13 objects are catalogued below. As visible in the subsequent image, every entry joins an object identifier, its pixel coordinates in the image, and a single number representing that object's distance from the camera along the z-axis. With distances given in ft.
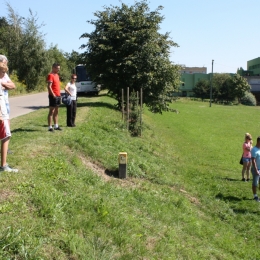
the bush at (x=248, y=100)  262.88
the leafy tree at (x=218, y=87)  266.36
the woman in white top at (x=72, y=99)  36.63
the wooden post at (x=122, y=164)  27.14
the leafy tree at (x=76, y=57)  73.57
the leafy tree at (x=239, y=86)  259.80
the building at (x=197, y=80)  312.29
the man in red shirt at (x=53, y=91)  31.78
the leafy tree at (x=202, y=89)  277.85
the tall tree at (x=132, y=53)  66.95
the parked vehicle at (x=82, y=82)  101.52
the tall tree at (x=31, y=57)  136.56
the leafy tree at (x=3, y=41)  136.47
